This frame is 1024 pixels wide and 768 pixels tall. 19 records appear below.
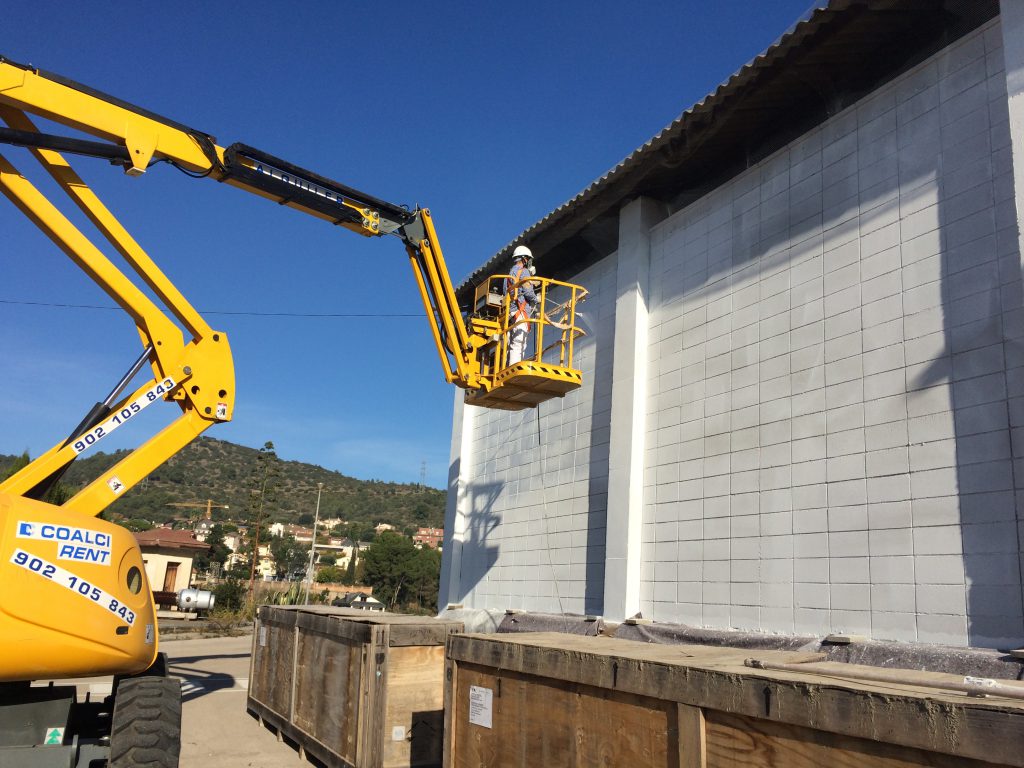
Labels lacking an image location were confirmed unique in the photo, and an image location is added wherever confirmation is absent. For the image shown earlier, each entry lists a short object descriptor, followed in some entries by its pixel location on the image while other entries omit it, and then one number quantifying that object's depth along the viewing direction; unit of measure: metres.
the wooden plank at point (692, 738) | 3.39
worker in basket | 11.27
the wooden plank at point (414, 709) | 7.35
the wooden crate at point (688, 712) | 2.61
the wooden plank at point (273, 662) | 10.05
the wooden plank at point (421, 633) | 7.65
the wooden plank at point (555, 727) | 3.70
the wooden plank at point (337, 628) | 7.82
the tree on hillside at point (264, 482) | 45.88
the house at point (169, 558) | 41.09
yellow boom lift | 5.53
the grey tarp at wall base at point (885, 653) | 6.21
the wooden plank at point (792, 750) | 2.69
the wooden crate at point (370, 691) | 7.39
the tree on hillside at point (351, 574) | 73.99
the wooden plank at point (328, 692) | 7.85
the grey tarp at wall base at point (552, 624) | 10.83
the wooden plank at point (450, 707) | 5.20
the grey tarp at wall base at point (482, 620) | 13.83
